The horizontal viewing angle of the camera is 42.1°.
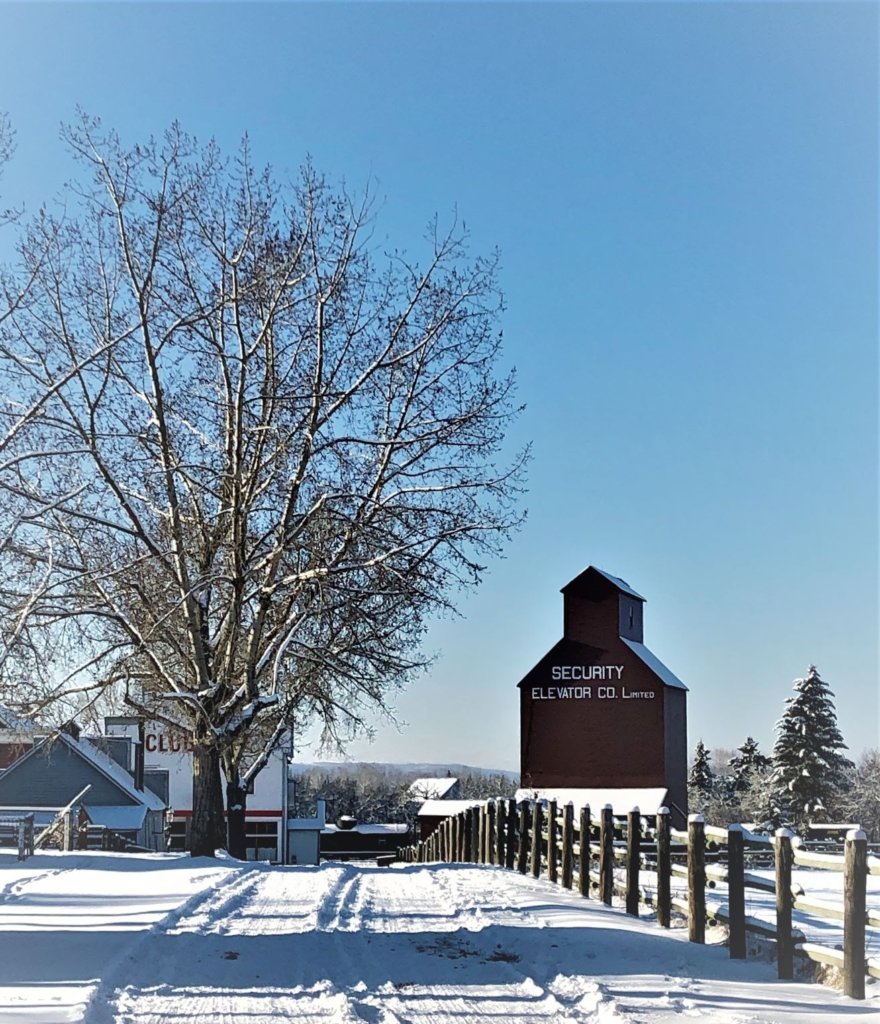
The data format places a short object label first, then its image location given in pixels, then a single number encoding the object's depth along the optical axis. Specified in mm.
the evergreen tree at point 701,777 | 86000
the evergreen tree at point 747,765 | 71156
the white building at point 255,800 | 56719
